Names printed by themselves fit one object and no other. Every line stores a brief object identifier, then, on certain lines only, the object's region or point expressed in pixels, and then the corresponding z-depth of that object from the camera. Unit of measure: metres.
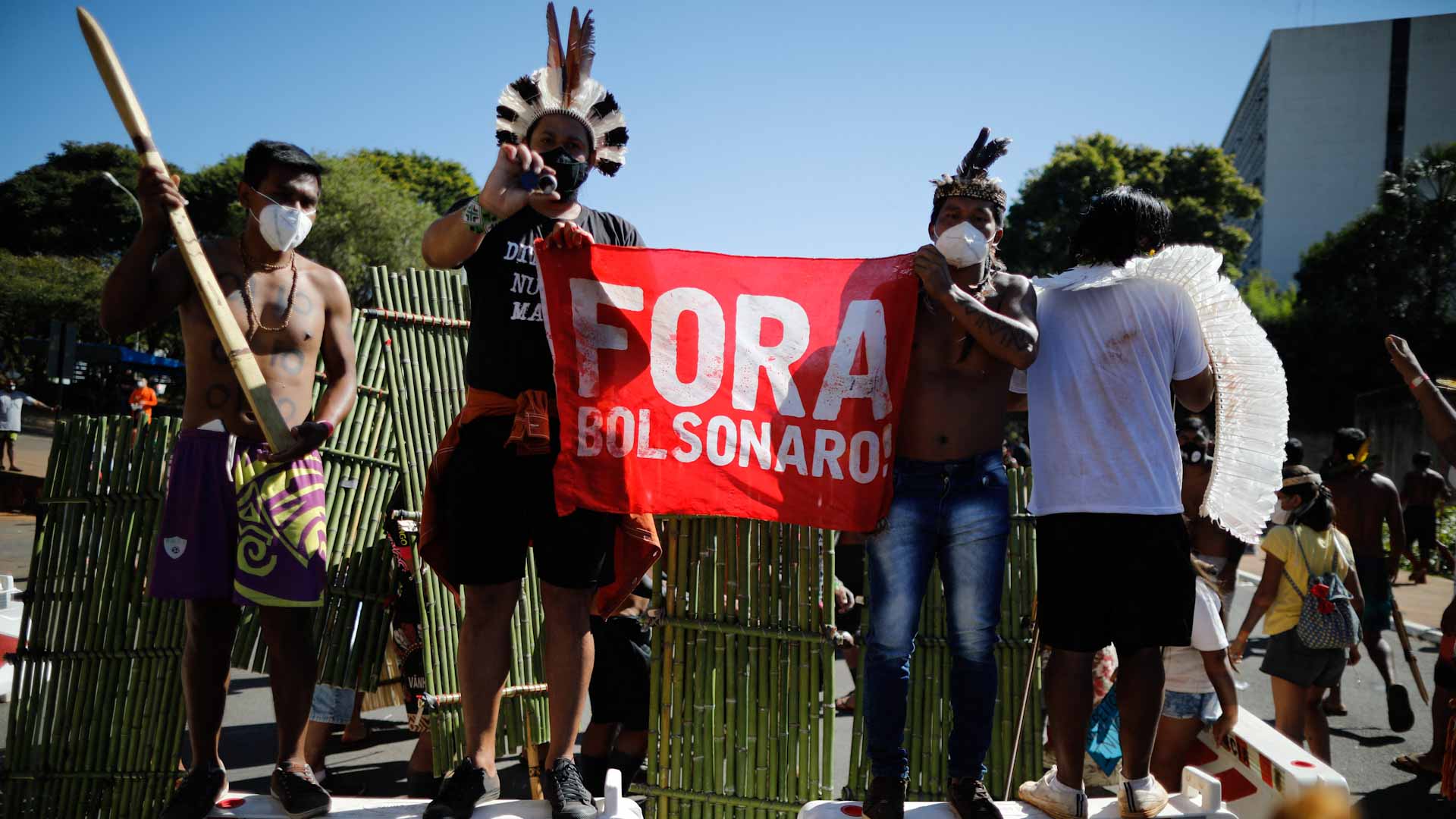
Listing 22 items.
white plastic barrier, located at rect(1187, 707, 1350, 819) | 3.72
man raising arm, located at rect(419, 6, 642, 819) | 3.35
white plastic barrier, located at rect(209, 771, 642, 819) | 3.34
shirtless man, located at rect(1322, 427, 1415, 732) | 8.12
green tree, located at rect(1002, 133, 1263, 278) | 38.06
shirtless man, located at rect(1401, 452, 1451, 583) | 16.72
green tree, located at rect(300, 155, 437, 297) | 40.31
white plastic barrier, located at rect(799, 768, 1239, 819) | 3.59
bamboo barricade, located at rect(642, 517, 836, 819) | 4.08
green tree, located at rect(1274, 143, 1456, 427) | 33.53
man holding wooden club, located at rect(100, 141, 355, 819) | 3.50
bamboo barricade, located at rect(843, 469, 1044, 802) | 4.28
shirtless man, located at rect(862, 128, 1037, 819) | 3.52
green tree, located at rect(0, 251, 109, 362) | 39.22
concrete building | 52.19
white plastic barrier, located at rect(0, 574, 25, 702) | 6.75
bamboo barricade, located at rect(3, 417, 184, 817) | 4.43
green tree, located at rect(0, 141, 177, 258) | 50.00
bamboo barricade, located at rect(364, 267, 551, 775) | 5.02
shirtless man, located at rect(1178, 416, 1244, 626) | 6.46
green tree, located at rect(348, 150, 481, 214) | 56.28
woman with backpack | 6.17
